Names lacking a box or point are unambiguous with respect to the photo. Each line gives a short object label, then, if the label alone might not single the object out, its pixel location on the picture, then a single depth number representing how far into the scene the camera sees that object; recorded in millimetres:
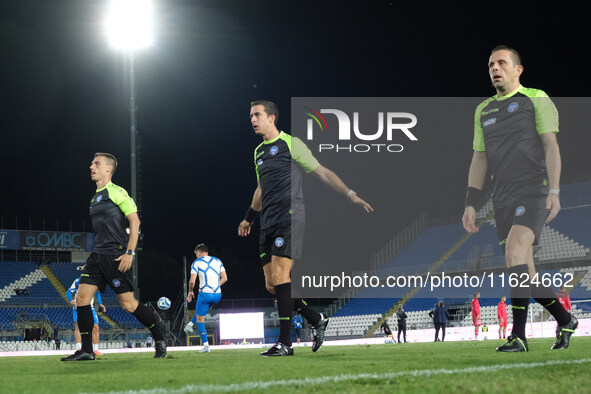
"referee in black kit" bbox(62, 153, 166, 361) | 7586
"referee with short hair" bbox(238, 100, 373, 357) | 6941
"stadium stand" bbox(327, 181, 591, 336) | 34188
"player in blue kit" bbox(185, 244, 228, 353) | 12055
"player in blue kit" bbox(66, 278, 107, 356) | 12457
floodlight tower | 28094
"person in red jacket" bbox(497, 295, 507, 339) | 22922
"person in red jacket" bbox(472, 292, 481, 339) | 23812
